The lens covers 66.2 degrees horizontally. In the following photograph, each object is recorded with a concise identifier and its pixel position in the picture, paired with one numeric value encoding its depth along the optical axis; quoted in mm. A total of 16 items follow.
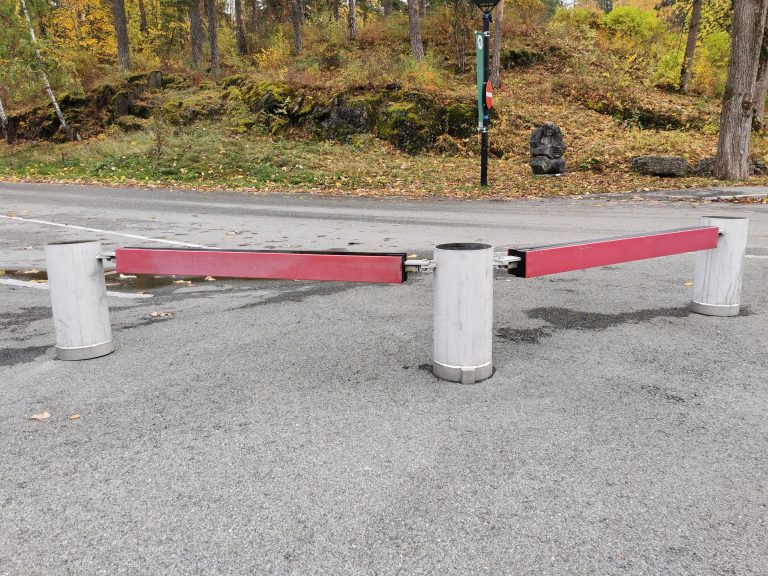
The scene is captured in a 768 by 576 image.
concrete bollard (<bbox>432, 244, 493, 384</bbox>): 3244
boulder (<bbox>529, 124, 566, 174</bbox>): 17484
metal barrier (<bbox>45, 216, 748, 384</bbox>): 3299
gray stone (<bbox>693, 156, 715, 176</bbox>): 16781
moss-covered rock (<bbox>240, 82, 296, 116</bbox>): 23547
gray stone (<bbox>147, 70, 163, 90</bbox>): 28094
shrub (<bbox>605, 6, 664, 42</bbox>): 35781
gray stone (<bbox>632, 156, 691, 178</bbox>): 16766
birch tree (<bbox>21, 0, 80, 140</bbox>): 25141
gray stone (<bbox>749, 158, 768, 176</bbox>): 17031
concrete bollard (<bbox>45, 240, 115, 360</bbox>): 3842
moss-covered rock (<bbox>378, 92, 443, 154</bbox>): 21453
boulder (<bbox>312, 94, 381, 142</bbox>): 22328
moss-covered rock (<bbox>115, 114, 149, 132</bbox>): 25509
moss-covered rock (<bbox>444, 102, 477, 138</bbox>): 21891
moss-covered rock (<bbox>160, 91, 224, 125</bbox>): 24594
